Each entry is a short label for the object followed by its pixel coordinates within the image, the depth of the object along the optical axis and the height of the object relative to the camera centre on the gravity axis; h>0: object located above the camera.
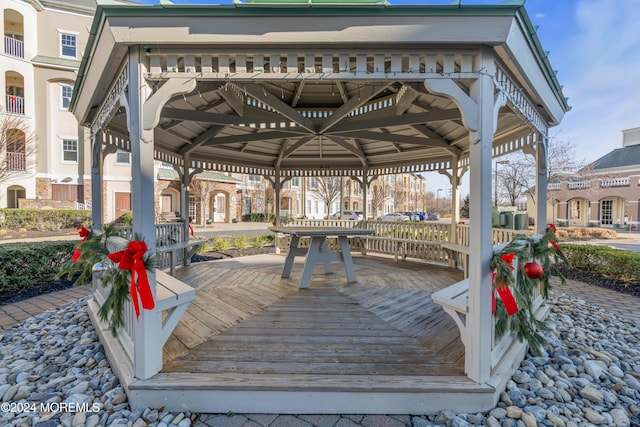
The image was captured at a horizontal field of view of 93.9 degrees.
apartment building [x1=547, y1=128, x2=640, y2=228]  21.81 +1.13
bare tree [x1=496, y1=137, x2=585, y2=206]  15.77 +2.31
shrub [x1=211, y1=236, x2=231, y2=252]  9.30 -1.07
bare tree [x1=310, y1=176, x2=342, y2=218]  22.44 +1.80
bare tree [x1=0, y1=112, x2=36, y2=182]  11.90 +3.04
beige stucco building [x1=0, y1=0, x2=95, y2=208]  15.12 +6.25
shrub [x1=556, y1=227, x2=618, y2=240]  15.48 -1.35
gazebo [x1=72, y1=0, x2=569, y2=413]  2.13 +1.19
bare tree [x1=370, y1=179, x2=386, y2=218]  28.98 +1.24
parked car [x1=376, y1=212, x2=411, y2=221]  28.46 -0.76
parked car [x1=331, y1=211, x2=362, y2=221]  26.88 -0.51
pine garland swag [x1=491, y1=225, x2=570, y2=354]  2.20 -0.71
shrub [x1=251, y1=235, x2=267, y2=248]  10.01 -1.06
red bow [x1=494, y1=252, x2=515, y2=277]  2.20 -0.36
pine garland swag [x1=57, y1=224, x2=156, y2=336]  2.27 -0.52
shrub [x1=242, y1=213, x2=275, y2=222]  25.95 -0.63
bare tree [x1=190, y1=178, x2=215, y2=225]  20.69 +1.35
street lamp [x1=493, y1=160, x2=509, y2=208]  17.13 +1.83
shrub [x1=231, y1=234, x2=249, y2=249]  9.59 -1.03
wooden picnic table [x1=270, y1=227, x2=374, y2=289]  4.74 -0.73
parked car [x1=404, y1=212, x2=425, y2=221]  29.75 -0.64
